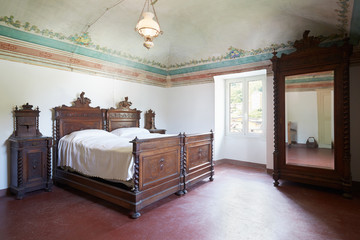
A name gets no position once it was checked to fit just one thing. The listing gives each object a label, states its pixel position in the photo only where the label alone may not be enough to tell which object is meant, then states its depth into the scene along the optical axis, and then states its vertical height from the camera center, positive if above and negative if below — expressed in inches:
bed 118.4 -28.2
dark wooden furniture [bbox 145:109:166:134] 252.8 -0.1
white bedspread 120.6 -21.4
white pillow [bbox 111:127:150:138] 199.6 -10.5
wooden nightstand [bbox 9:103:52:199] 142.1 -23.2
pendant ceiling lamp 118.2 +51.8
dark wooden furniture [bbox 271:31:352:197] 145.5 +10.2
